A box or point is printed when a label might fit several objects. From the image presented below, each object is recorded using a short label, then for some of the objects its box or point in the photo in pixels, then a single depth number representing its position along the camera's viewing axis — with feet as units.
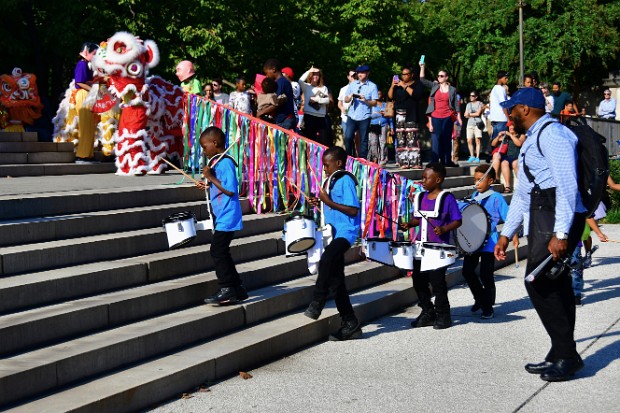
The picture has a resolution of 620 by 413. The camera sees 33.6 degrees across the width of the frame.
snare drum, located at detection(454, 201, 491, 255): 32.27
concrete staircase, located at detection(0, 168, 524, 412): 22.11
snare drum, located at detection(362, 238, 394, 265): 29.43
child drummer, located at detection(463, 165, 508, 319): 32.65
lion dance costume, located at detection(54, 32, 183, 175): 42.50
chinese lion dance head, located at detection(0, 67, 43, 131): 53.57
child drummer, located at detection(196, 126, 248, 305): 28.27
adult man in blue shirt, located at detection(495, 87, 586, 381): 23.47
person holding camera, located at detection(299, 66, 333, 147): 52.01
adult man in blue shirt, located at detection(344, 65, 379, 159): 53.67
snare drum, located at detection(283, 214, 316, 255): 28.30
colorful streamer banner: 38.45
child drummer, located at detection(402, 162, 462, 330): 30.68
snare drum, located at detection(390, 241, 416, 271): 29.76
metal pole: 113.39
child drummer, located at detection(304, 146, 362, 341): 28.50
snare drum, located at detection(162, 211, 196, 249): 28.55
